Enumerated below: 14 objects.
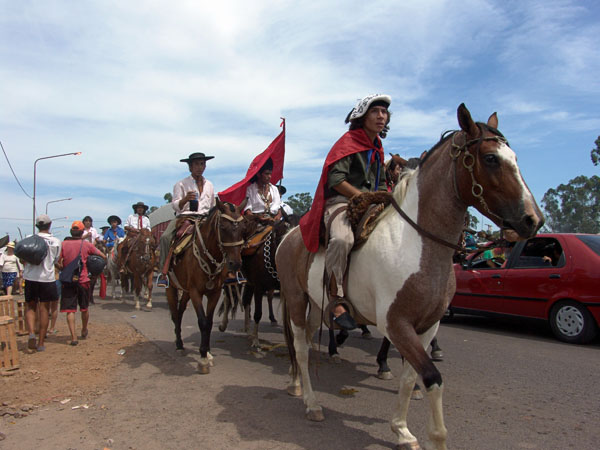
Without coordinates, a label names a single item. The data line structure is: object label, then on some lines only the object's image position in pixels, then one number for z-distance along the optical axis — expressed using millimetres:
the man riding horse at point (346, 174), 3629
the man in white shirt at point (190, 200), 6992
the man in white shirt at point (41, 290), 6910
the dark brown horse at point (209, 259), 5715
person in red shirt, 7430
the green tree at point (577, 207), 45250
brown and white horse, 2732
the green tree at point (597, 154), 34472
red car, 6707
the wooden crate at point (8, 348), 5637
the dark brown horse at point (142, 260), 12312
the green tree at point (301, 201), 45384
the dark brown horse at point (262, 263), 6805
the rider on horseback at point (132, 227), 13047
